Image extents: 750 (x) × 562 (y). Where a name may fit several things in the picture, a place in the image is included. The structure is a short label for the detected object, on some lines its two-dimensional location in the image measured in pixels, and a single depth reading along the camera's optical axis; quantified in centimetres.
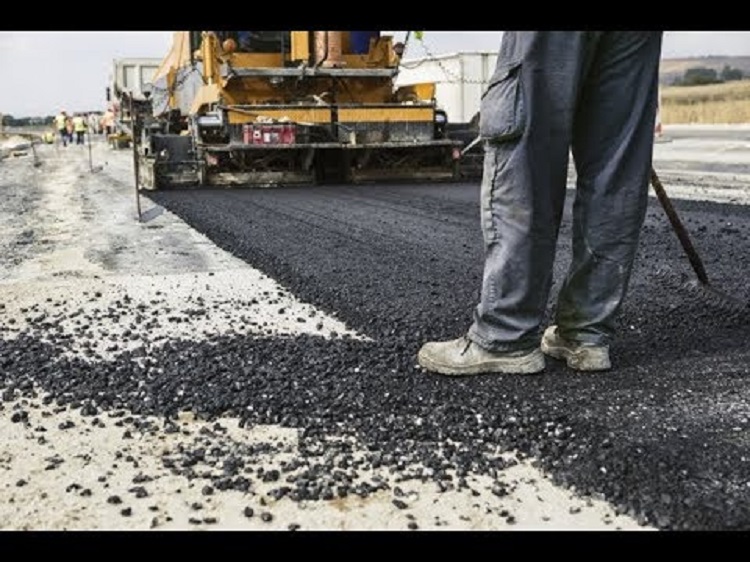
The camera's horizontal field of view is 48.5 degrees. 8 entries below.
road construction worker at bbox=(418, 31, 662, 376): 263
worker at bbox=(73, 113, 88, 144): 3497
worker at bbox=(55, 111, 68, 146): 3452
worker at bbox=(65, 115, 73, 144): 3531
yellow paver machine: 1059
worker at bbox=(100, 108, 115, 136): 3069
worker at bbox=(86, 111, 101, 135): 4456
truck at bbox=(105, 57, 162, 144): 2622
